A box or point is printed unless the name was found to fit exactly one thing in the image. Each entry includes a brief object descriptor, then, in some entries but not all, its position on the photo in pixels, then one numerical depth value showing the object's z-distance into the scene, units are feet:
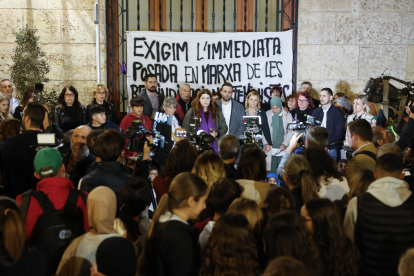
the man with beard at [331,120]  19.06
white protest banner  24.66
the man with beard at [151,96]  21.22
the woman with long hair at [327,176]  9.45
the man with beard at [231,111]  20.15
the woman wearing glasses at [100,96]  20.64
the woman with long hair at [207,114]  19.01
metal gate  25.63
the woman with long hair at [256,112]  20.21
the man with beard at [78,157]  11.30
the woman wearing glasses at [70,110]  18.86
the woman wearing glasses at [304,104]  20.83
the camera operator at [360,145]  11.02
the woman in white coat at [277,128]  20.16
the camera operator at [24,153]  11.07
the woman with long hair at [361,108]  19.52
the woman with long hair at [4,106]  16.48
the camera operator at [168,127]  17.30
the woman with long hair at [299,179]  8.61
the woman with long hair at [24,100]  18.88
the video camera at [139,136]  12.48
